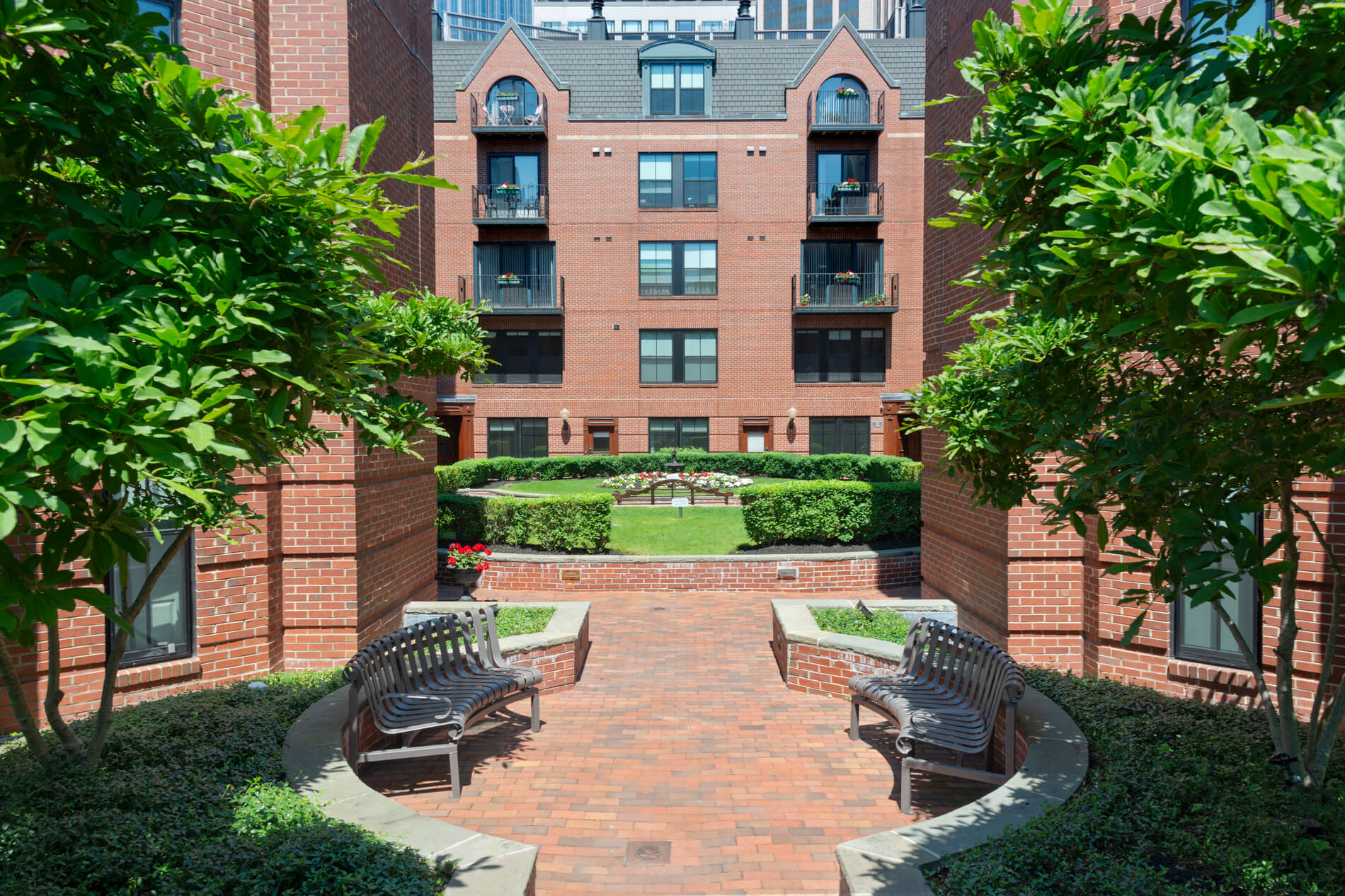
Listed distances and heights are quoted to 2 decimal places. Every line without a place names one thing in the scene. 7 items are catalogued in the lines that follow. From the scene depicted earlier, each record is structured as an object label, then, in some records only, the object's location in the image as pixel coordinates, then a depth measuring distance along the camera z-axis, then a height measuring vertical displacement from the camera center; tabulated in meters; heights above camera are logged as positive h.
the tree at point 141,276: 2.07 +0.50
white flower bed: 21.97 -1.61
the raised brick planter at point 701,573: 12.87 -2.45
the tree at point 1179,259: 1.91 +0.47
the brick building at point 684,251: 31.17 +6.97
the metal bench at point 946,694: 5.41 -2.11
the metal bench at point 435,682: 5.61 -2.11
